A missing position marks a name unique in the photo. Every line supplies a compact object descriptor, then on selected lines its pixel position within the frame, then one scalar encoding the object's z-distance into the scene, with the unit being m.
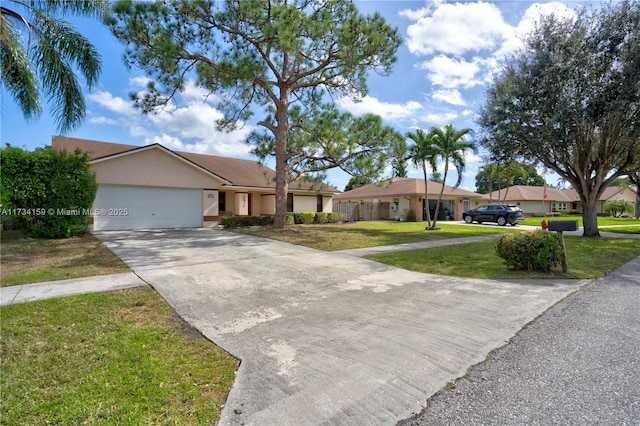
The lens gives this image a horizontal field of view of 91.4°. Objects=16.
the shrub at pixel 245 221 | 18.30
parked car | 24.08
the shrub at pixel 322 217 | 23.11
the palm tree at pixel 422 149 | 18.95
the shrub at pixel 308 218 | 22.00
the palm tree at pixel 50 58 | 8.34
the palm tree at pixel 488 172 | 37.80
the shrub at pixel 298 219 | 21.71
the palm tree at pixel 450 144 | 18.64
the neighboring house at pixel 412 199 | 28.80
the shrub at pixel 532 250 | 6.92
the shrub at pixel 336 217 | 24.27
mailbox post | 6.71
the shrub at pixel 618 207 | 39.56
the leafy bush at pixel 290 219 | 20.33
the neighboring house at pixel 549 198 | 43.53
